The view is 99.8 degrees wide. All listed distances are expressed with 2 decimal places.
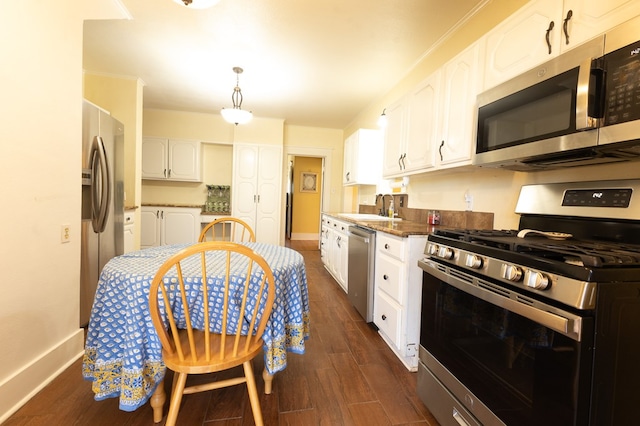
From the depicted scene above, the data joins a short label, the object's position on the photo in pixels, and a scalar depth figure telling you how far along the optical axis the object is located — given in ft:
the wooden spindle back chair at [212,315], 3.43
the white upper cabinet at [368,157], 12.51
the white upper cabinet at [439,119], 5.62
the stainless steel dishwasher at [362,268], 7.69
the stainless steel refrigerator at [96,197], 7.00
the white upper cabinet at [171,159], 15.34
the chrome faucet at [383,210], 11.71
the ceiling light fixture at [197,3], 4.50
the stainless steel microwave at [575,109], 2.99
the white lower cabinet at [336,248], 10.09
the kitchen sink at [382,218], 10.18
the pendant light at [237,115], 9.83
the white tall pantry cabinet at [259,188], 15.86
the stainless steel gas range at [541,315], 2.48
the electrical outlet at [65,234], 5.62
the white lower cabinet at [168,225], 14.88
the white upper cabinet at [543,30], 3.40
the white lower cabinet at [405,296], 6.02
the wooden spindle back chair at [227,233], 15.72
